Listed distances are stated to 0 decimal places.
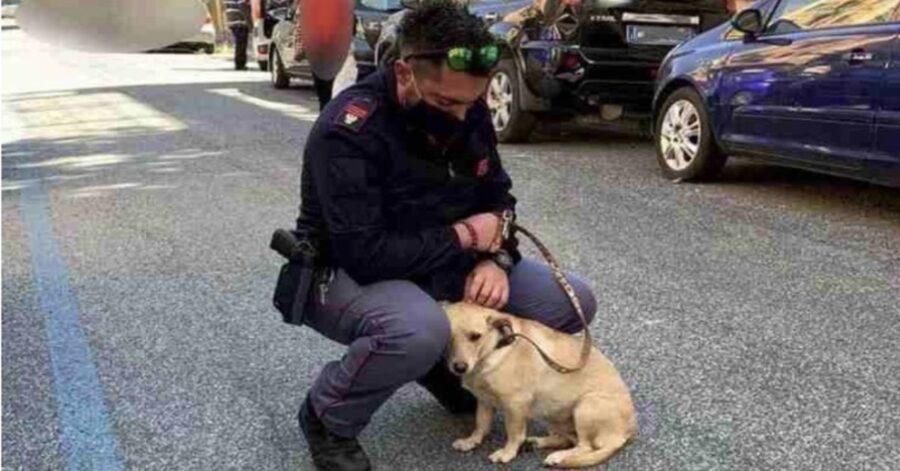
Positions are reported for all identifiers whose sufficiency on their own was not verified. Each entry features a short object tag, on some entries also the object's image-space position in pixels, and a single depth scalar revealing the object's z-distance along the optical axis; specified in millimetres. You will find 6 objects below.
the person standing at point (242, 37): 9867
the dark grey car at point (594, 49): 7996
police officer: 2605
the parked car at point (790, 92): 5426
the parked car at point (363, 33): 9192
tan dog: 2709
